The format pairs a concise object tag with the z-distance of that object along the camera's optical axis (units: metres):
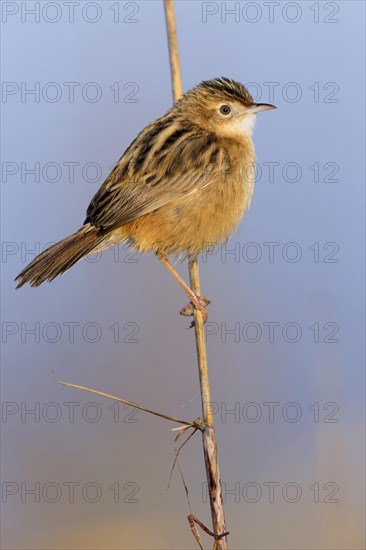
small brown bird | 8.39
